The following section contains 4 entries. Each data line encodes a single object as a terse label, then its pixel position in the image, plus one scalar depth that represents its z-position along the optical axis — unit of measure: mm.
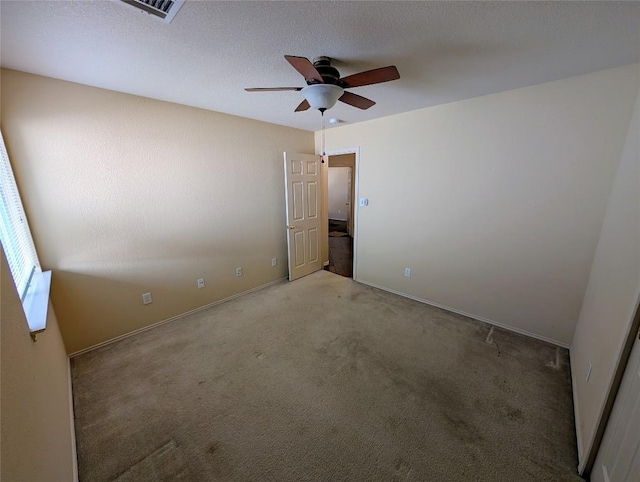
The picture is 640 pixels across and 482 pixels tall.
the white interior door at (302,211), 3701
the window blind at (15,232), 1498
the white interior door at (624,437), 1020
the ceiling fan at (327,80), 1473
